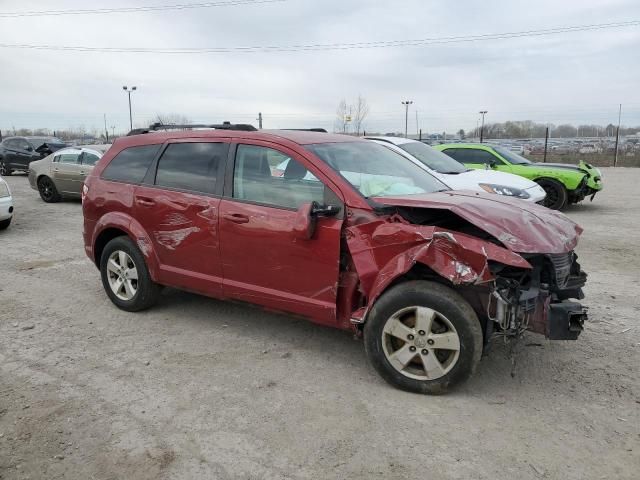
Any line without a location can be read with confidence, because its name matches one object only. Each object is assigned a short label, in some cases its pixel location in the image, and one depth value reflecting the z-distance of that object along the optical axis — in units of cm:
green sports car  1154
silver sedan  1269
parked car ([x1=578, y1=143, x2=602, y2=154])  3097
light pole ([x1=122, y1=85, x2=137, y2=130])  4445
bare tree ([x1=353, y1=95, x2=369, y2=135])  4173
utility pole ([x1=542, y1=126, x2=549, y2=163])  2727
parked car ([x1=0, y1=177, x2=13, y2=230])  910
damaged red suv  333
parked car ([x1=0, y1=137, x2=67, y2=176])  2014
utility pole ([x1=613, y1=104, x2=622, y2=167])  2748
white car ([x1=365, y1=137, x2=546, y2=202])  855
